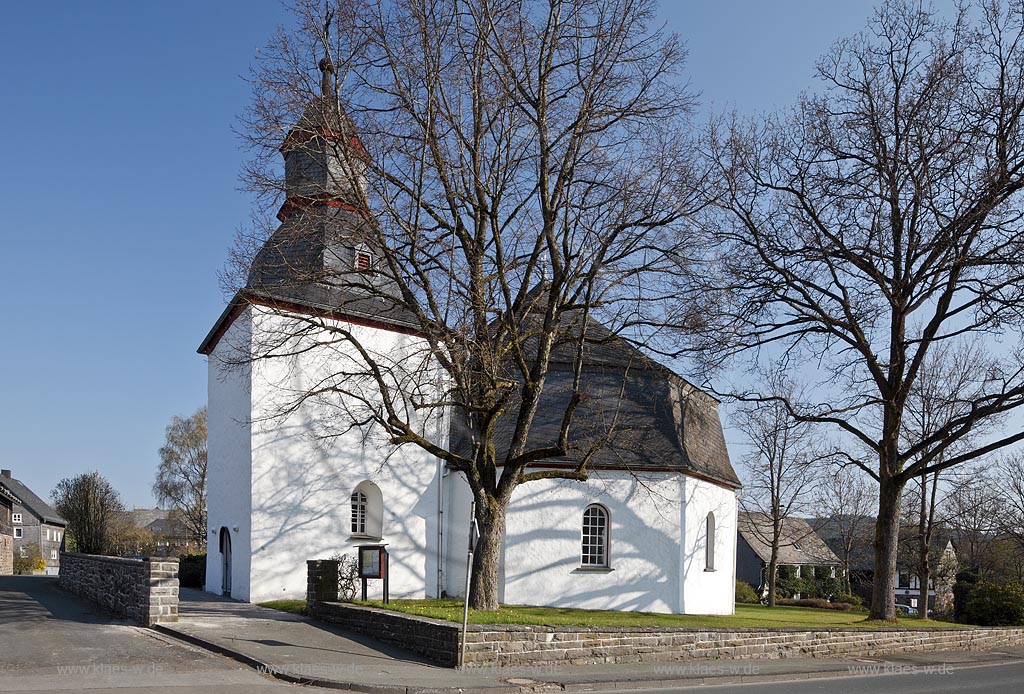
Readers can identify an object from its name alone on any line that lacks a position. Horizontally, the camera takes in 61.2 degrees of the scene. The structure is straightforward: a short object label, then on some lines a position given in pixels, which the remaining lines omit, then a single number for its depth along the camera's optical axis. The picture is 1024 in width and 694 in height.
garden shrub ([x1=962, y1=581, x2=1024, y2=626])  27.24
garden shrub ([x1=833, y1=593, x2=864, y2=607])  52.47
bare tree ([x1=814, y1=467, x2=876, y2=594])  57.72
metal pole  13.39
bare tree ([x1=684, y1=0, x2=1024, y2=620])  21.80
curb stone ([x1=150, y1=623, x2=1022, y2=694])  11.95
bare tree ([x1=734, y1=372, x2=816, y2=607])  46.09
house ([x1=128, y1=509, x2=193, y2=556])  58.53
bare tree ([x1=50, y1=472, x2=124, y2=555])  36.34
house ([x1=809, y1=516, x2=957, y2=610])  58.12
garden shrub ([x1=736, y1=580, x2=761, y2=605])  47.69
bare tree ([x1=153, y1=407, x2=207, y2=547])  56.81
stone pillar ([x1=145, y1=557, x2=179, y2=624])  16.27
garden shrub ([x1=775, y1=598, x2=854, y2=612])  46.22
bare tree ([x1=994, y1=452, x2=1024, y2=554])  50.57
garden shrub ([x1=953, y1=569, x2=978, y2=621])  31.90
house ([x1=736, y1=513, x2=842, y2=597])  65.81
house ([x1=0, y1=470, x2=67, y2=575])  70.50
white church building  23.12
